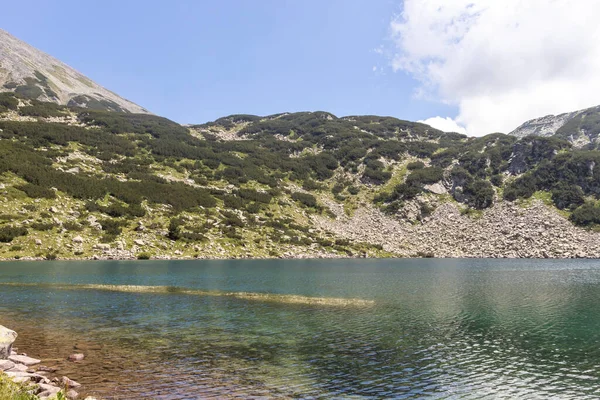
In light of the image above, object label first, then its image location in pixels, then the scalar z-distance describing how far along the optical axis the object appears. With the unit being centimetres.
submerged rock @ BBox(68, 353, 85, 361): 1933
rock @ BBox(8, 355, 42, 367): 1798
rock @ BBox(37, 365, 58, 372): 1752
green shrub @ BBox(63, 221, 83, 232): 8719
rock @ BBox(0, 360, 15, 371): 1596
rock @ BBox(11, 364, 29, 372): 1636
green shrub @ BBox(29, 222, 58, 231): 8288
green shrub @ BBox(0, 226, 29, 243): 7812
